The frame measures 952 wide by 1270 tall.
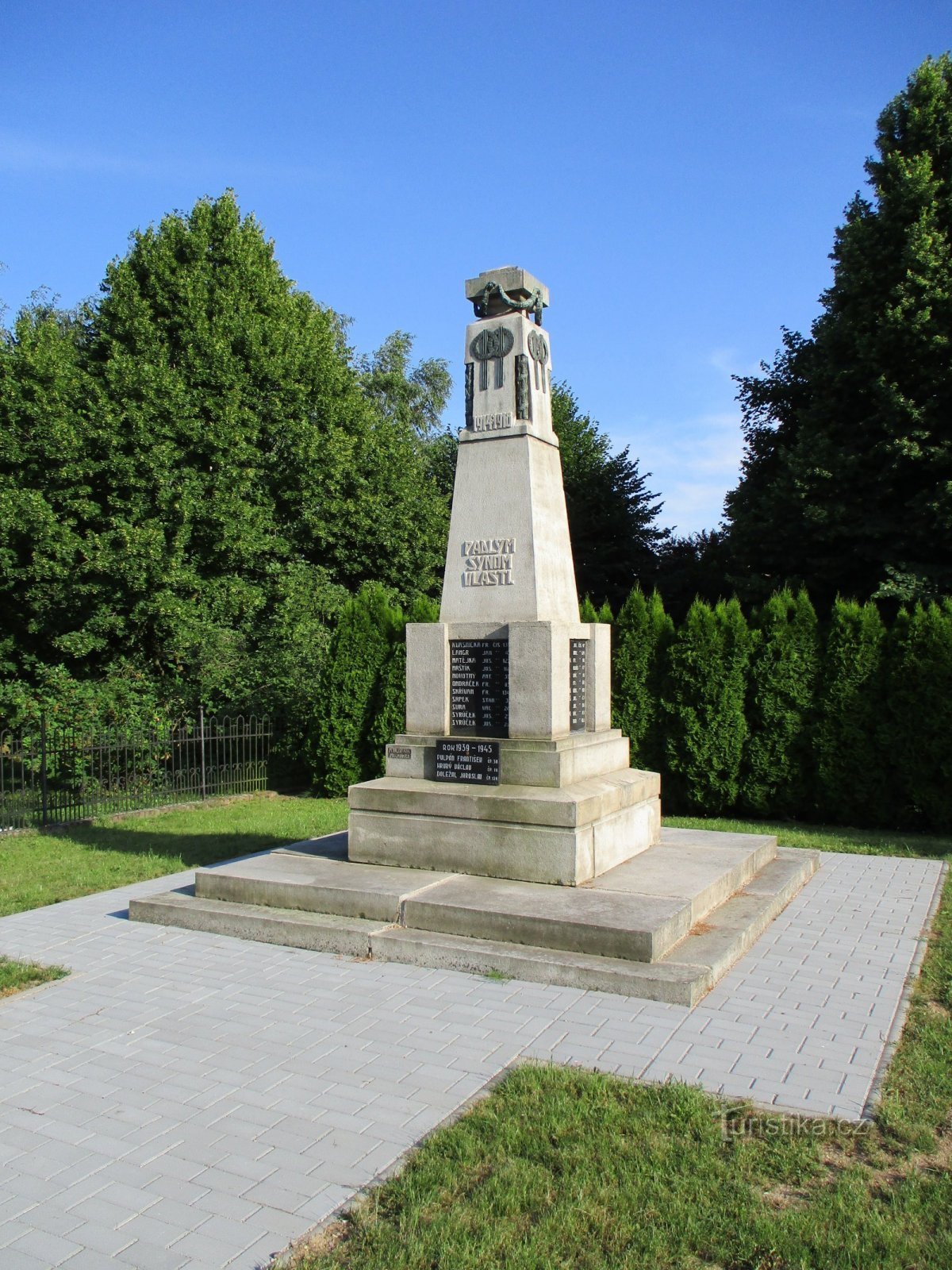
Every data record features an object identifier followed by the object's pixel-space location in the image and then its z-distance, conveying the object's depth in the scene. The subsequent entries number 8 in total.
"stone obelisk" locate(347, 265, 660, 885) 7.23
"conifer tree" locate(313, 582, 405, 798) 14.98
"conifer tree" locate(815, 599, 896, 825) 12.32
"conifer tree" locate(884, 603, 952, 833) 11.82
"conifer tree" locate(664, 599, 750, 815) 12.97
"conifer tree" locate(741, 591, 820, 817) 12.73
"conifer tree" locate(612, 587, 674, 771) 13.59
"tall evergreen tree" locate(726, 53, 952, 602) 16.31
